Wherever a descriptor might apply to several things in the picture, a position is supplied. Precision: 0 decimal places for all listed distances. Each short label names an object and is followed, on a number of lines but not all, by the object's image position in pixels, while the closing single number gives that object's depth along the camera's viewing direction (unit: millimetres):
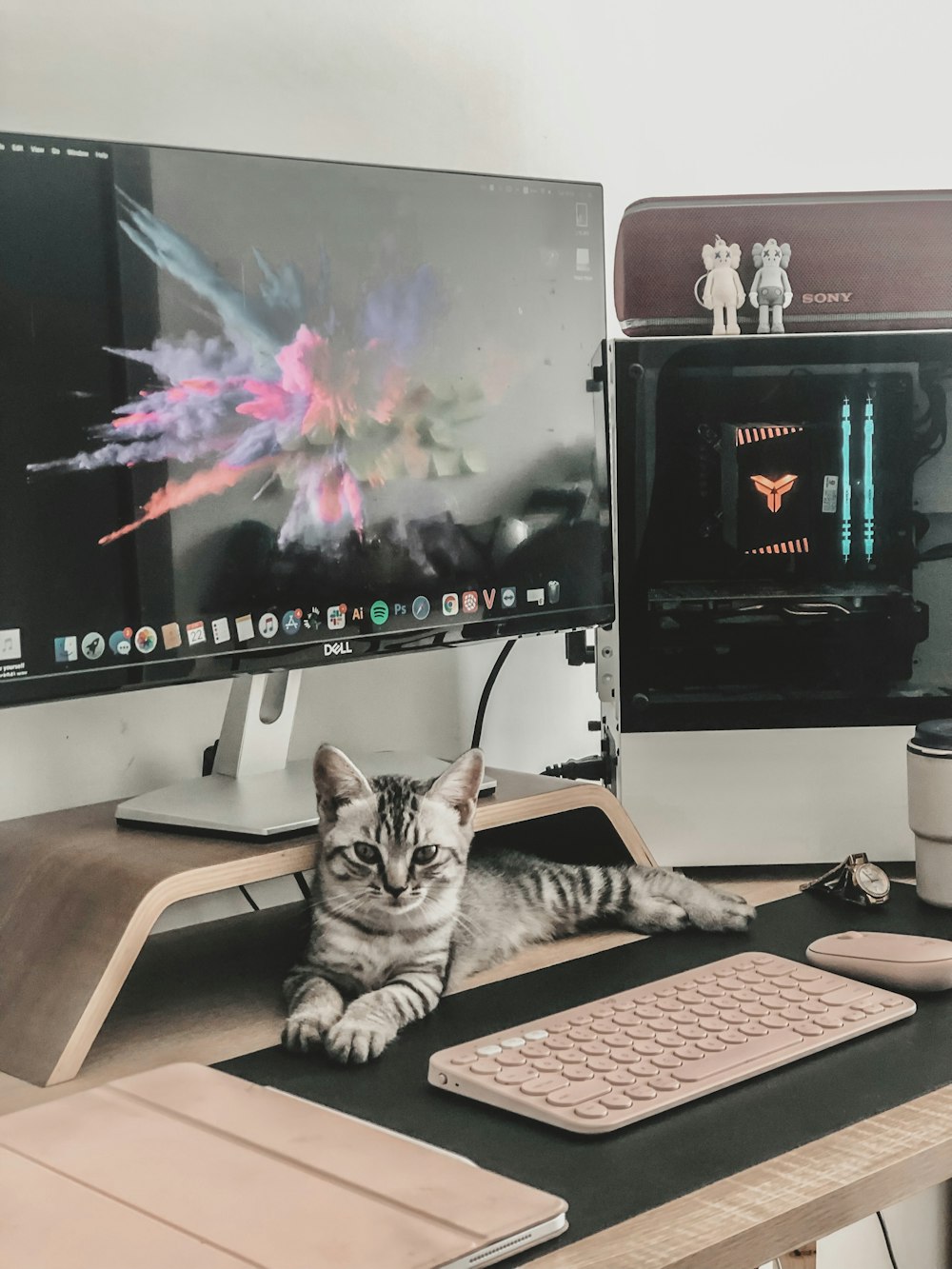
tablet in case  575
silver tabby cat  922
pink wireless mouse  897
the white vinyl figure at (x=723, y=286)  1215
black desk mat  668
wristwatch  1092
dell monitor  902
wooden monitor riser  826
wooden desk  609
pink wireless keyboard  740
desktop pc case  1208
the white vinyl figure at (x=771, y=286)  1218
